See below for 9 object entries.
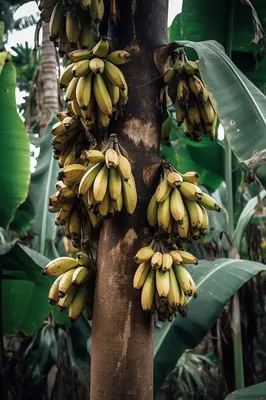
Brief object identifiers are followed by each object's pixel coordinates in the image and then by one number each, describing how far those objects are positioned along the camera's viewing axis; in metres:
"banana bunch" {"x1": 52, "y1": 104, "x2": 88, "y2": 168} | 1.30
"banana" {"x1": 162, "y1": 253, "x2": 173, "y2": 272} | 1.09
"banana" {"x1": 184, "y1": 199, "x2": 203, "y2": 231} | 1.17
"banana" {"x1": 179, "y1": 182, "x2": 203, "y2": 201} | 1.19
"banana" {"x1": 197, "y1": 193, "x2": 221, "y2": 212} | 1.25
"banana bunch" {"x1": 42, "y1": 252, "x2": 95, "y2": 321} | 1.17
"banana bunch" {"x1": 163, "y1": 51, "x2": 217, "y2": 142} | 1.29
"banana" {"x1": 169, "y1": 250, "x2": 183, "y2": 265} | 1.13
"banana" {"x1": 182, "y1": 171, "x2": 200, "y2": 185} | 1.25
